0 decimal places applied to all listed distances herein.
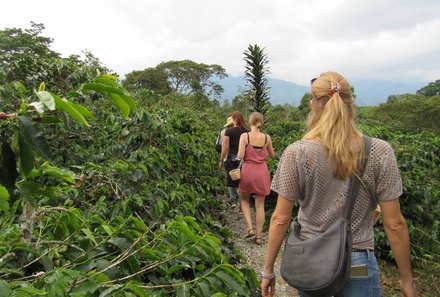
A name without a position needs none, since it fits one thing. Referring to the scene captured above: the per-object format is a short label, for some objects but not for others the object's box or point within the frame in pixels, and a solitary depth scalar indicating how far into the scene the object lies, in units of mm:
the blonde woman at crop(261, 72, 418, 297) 1745
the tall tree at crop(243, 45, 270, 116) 14336
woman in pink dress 4660
